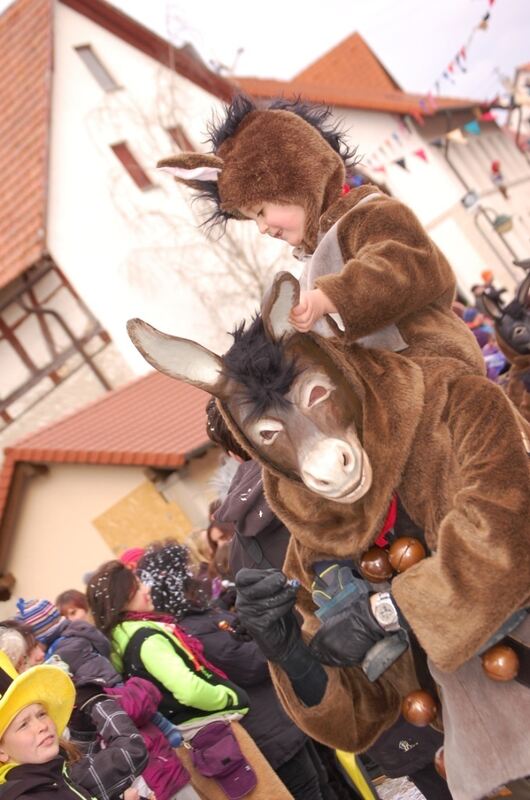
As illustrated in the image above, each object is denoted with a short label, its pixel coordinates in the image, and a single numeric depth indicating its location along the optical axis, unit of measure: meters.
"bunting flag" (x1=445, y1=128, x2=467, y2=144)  22.11
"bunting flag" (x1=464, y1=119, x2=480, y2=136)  25.12
